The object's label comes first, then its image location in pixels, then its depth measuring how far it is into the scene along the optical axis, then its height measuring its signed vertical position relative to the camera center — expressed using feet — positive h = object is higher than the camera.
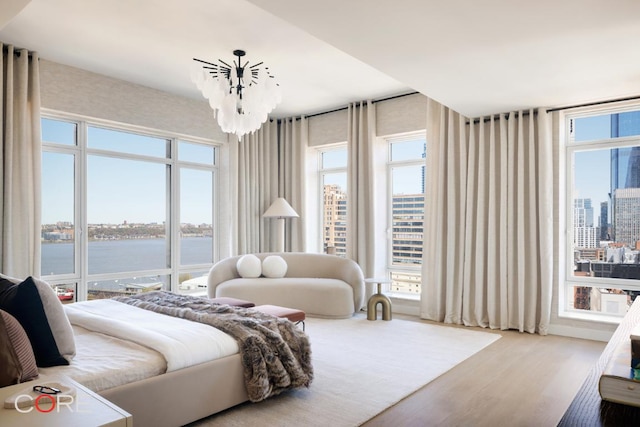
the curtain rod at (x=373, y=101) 18.72 +5.03
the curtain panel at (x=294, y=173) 22.27 +2.05
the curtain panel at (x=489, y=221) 15.19 -0.28
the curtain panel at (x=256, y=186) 21.17 +1.36
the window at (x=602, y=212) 14.39 +0.04
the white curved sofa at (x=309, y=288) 17.20 -2.99
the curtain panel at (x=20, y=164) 13.70 +1.58
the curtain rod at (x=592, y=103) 13.99 +3.63
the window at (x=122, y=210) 15.90 +0.13
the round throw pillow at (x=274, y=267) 19.12 -2.35
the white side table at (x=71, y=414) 4.13 -1.97
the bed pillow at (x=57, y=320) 7.32 -1.81
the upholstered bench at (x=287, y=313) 12.23 -2.82
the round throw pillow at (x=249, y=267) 18.86 -2.31
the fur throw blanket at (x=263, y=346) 8.87 -2.80
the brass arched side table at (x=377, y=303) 17.04 -3.59
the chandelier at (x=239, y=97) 12.23 +3.34
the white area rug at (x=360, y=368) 8.57 -4.00
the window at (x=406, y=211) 19.34 +0.10
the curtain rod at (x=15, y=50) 13.75 +5.21
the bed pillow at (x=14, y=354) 5.41 -1.85
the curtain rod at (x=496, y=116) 15.53 +3.54
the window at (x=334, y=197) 21.99 +0.82
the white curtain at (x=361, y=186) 19.52 +1.24
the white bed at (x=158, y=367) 7.16 -2.68
